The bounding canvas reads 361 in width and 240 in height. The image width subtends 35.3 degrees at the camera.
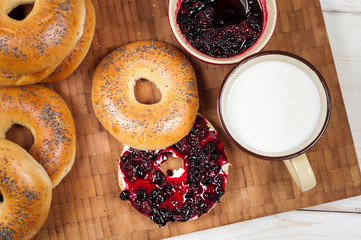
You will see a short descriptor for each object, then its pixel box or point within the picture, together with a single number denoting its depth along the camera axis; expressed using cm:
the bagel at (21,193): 53
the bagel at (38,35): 51
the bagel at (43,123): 55
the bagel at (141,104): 55
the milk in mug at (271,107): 50
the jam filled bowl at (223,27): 51
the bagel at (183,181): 57
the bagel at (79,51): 55
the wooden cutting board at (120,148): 58
